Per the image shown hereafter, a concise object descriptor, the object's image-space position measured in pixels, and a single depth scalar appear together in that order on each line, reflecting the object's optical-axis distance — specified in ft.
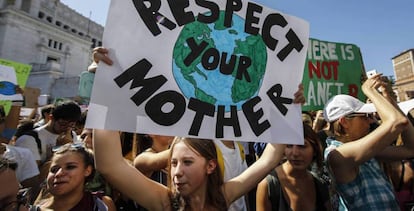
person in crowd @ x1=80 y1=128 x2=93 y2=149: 8.25
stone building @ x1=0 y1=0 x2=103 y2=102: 91.04
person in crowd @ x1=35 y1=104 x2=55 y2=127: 12.57
